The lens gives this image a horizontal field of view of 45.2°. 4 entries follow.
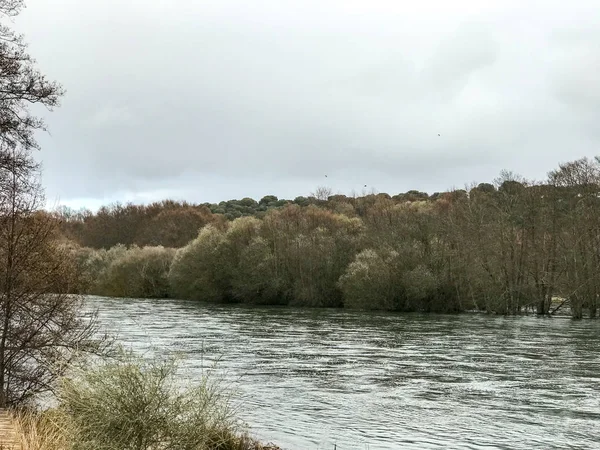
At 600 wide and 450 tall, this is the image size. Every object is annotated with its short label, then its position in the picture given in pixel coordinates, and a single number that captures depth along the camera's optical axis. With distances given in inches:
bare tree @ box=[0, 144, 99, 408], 647.8
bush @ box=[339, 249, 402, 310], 2726.4
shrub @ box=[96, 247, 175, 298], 3826.3
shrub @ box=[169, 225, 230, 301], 3440.0
